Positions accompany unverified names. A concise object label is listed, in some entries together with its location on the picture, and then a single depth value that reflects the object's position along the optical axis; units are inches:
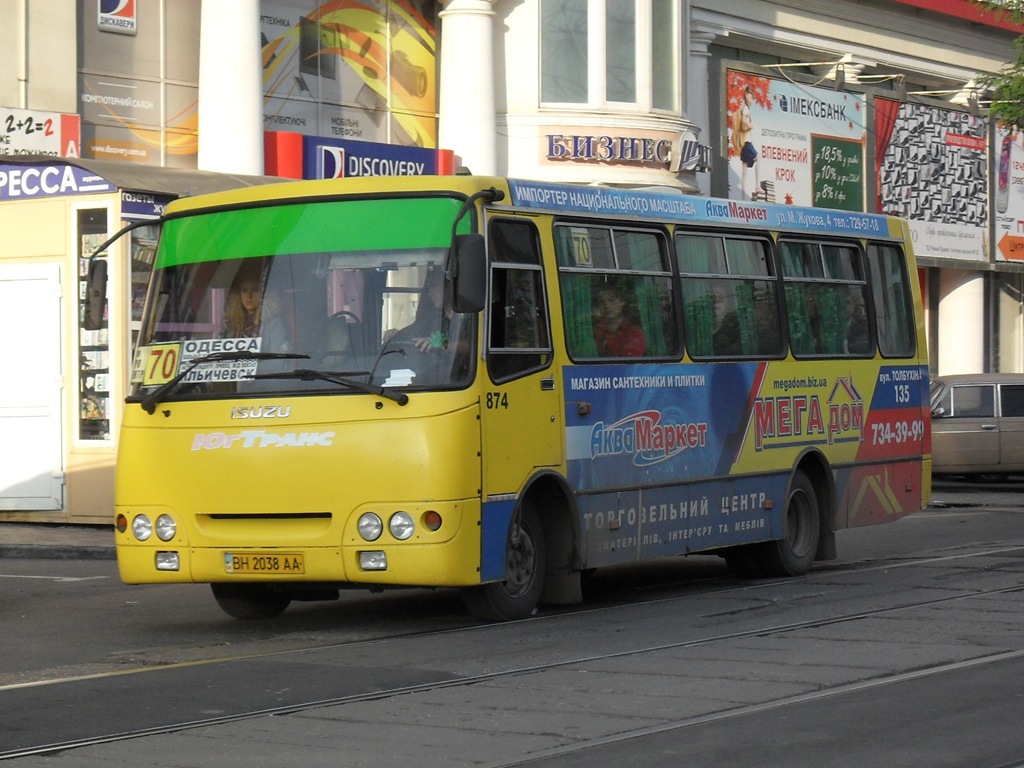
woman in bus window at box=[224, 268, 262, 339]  425.7
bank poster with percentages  1342.3
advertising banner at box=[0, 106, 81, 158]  876.0
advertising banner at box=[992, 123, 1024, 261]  1685.5
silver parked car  1024.9
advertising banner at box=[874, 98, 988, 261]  1530.5
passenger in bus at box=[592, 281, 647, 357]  474.3
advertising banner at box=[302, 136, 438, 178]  1005.8
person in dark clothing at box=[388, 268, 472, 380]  413.1
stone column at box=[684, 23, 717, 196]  1290.6
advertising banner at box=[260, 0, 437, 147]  1018.1
